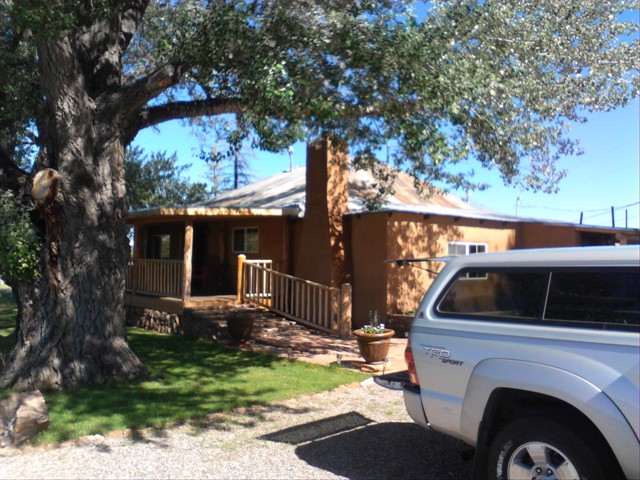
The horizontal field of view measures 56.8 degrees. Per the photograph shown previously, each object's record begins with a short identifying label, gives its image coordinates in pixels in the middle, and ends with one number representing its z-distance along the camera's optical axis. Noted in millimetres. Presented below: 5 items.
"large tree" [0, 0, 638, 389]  8148
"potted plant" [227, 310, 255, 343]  11711
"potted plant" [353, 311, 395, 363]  9492
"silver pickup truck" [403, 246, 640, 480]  3500
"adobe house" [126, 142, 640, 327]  13500
